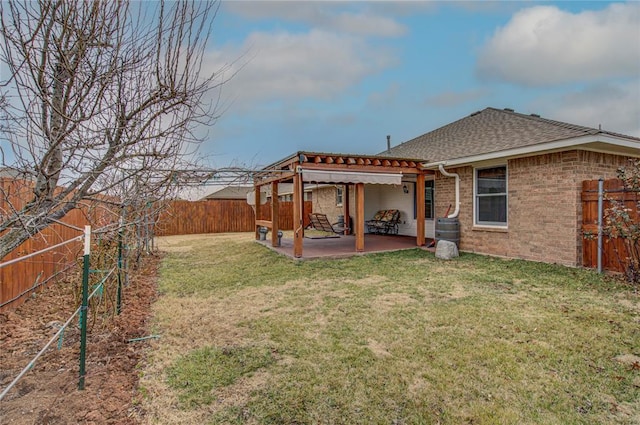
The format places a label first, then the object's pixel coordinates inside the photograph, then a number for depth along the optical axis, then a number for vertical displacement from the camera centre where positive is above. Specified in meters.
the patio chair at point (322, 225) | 15.89 -0.82
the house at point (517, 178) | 7.86 +0.73
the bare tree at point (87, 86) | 2.23 +0.89
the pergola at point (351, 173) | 9.63 +1.00
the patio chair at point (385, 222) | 15.38 -0.68
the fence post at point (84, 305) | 3.11 -0.88
